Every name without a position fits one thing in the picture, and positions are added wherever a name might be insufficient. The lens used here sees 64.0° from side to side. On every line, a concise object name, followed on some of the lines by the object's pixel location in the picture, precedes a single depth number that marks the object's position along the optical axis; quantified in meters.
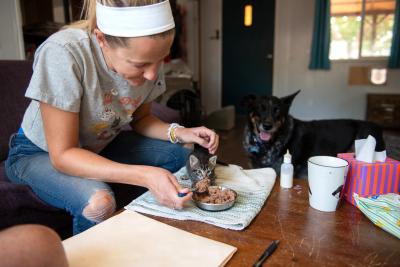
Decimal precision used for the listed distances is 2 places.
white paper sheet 0.60
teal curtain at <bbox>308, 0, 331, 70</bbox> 4.36
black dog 2.14
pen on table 0.60
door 4.83
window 4.27
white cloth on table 0.76
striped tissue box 0.86
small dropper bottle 0.97
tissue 0.88
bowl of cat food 0.80
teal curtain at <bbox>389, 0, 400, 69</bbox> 4.06
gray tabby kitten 0.98
